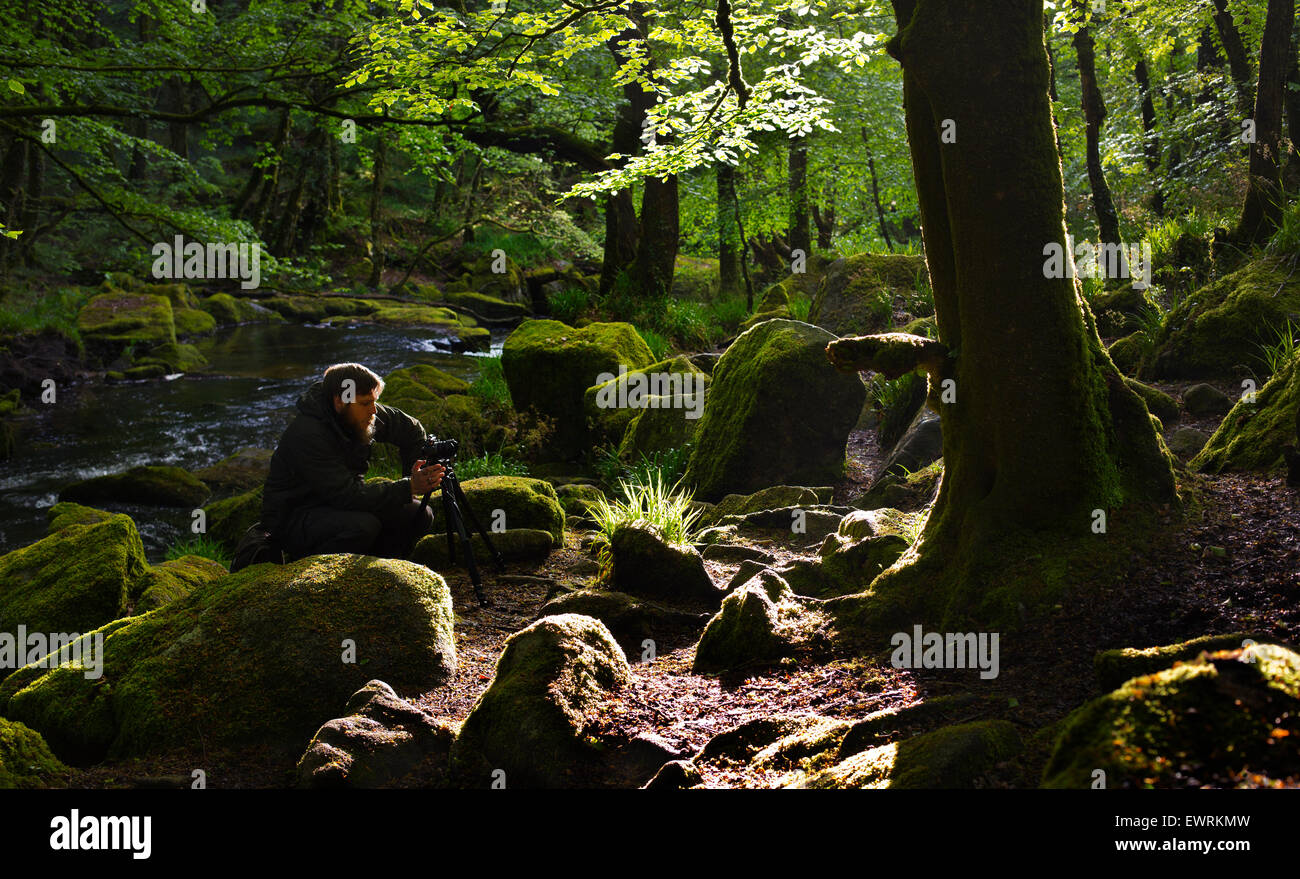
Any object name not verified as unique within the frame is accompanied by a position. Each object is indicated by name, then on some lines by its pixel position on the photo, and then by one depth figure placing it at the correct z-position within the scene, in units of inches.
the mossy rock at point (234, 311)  915.4
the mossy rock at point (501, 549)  272.5
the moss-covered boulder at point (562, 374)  453.1
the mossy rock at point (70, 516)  363.6
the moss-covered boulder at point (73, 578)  238.7
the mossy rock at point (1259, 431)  193.8
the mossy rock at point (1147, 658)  100.9
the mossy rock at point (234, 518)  370.3
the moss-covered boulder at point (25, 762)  133.2
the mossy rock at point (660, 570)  229.0
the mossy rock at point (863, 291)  495.8
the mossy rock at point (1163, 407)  278.1
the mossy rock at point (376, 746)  135.1
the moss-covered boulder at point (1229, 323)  291.7
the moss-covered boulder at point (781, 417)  330.0
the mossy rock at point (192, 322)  843.4
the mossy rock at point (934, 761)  98.3
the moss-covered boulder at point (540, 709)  134.0
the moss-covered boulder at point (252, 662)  162.9
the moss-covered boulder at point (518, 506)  289.1
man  225.8
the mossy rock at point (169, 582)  242.8
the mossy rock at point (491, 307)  978.7
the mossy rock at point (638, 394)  393.7
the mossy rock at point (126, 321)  748.0
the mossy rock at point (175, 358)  709.9
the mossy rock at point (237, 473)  458.9
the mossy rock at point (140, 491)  435.2
